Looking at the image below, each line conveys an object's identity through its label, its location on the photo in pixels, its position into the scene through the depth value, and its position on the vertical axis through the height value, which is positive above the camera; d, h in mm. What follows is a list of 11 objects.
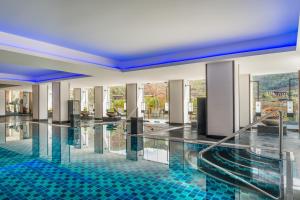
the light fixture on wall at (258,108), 11492 -402
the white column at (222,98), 7758 +94
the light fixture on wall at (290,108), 10508 -367
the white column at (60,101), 14703 -44
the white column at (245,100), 11453 +28
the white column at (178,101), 13734 -35
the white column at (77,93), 20766 +718
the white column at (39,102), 16953 -132
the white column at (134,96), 16281 +340
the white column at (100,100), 18438 +34
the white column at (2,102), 22278 -176
